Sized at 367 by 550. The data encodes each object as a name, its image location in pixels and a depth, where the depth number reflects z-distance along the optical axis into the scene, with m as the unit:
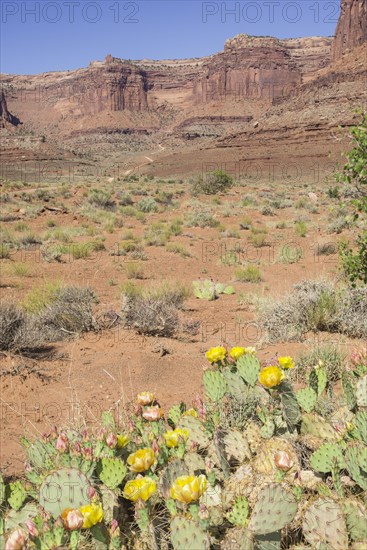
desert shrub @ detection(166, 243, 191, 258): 13.29
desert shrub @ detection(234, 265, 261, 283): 10.19
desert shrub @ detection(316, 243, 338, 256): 12.81
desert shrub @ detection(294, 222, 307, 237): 15.96
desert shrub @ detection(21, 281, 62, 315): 7.32
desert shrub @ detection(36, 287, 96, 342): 6.29
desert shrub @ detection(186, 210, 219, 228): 18.19
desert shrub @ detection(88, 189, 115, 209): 22.90
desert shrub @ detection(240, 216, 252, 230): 17.81
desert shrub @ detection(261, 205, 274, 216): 21.16
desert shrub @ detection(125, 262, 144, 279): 10.73
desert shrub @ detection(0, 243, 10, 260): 12.50
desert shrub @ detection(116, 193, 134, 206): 24.20
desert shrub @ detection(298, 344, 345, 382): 4.52
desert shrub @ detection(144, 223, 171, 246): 14.74
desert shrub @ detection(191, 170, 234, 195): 29.08
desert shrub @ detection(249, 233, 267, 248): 14.46
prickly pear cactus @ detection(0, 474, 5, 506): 2.28
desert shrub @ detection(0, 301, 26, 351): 5.53
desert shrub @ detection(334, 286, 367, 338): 5.86
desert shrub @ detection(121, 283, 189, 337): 6.36
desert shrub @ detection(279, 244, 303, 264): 12.13
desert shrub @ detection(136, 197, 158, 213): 22.38
